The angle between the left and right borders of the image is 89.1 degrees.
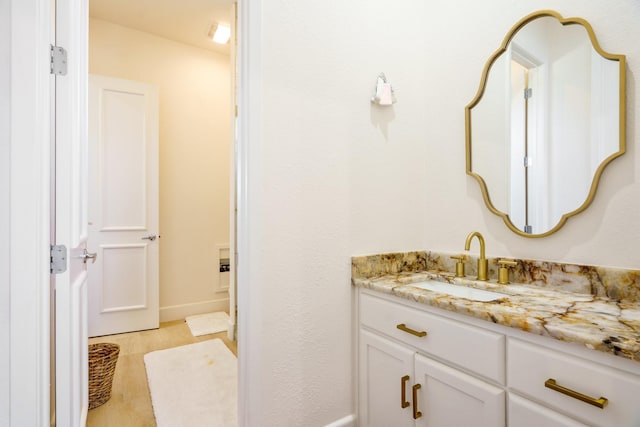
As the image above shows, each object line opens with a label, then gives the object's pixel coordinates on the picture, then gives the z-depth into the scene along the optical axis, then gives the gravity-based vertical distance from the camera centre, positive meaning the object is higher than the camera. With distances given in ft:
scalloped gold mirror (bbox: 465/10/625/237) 4.18 +1.34
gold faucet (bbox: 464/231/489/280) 5.13 -0.77
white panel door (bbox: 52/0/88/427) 3.77 +0.07
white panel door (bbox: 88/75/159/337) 9.51 +0.25
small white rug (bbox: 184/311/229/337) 10.11 -3.62
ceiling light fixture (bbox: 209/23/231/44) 10.33 +5.92
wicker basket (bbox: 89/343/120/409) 6.17 -3.13
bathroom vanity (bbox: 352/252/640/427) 2.77 -1.47
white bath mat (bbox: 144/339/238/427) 5.98 -3.72
